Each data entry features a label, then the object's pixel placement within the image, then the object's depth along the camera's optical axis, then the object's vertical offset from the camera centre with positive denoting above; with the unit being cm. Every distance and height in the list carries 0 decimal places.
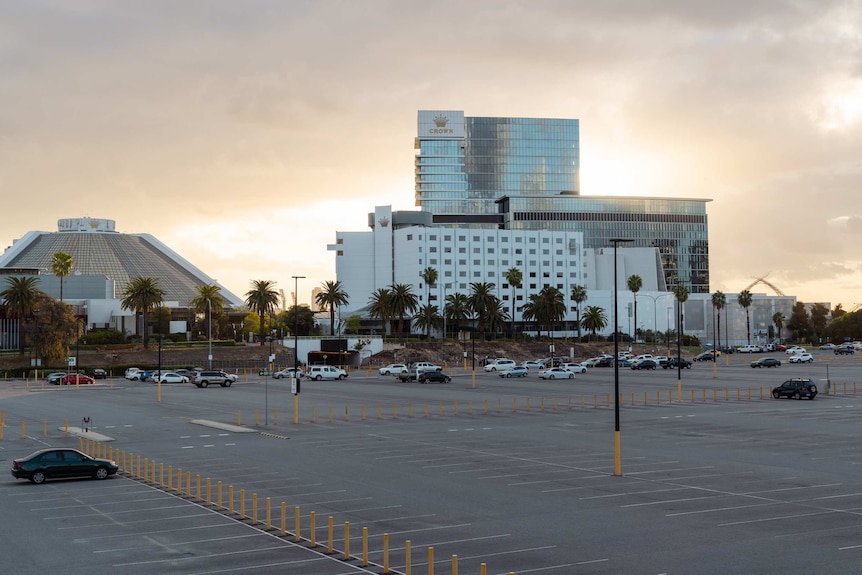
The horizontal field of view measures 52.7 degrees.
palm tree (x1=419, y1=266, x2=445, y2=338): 16688 +1152
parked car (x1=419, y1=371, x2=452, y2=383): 9119 -433
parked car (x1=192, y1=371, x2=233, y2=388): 8944 -438
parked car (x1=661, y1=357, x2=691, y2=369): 11562 -368
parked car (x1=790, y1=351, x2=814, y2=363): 12399 -328
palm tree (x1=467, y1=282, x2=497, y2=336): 15562 +603
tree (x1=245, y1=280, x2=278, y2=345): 15125 +698
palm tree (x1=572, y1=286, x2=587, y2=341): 18325 +858
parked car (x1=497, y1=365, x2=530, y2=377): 10062 -420
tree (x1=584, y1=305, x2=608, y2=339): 17450 +313
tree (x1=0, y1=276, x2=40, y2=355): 11825 +537
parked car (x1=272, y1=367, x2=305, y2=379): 10344 -447
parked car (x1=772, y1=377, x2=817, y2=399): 6581 -409
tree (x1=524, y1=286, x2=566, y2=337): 16125 +548
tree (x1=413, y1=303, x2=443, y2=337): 15925 +352
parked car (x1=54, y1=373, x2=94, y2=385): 9469 -469
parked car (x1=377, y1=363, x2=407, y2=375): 10346 -404
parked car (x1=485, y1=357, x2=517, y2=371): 10827 -358
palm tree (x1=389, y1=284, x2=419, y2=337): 15204 +610
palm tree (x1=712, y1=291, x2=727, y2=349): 19875 +781
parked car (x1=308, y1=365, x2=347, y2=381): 10019 -425
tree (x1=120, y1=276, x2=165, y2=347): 12962 +615
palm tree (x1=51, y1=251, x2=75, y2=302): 13112 +1098
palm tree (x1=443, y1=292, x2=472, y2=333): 15838 +504
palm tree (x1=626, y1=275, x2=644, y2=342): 18462 +1106
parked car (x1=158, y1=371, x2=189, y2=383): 9738 -466
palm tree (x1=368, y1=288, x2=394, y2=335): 15275 +526
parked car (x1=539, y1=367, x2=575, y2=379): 9494 -419
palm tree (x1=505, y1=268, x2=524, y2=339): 17238 +1163
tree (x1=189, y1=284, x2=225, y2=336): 14588 +612
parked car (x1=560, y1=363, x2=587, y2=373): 10475 -387
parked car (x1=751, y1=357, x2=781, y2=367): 11219 -348
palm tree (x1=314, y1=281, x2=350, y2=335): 15388 +714
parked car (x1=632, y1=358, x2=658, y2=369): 11488 -379
